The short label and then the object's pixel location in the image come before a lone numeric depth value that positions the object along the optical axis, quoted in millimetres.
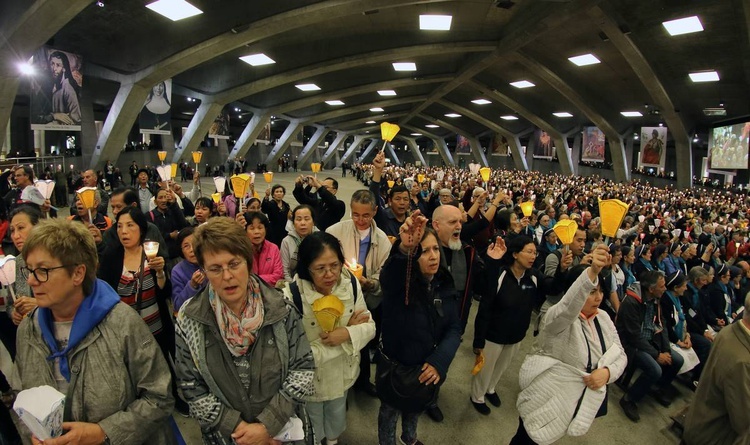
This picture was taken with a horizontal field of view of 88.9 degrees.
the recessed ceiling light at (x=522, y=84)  23367
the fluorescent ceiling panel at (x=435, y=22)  14289
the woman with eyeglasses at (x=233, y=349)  1833
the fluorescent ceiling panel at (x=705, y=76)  16655
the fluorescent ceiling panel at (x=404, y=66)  20969
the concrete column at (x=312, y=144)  41406
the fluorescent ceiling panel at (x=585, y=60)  17406
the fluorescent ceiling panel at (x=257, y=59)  17797
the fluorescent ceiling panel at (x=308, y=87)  24472
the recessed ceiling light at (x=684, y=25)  12602
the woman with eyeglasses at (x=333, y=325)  2363
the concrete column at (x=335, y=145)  49031
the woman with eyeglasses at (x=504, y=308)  3604
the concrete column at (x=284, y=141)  33438
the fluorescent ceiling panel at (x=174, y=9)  11547
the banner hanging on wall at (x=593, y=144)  29125
